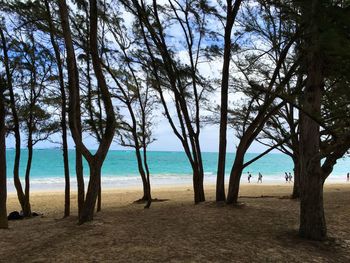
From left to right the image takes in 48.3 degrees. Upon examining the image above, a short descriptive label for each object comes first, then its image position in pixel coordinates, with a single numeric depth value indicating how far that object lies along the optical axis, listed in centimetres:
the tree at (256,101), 971
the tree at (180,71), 1231
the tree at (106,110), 828
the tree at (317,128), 592
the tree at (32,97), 1186
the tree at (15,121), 1060
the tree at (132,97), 1370
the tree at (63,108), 1051
